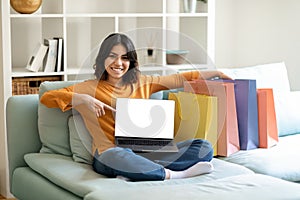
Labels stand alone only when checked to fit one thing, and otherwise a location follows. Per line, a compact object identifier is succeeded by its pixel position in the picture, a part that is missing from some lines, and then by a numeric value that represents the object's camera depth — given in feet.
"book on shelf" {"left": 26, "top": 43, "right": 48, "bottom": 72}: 13.24
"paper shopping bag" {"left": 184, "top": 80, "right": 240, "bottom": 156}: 10.92
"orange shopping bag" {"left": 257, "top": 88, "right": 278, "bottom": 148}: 11.27
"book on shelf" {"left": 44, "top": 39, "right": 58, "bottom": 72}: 13.33
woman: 9.59
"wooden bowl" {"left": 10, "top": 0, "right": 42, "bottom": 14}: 12.84
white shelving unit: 13.52
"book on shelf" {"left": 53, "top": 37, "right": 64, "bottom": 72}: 13.37
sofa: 8.62
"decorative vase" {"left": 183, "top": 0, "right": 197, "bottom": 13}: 14.79
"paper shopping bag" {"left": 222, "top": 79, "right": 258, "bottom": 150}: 11.15
